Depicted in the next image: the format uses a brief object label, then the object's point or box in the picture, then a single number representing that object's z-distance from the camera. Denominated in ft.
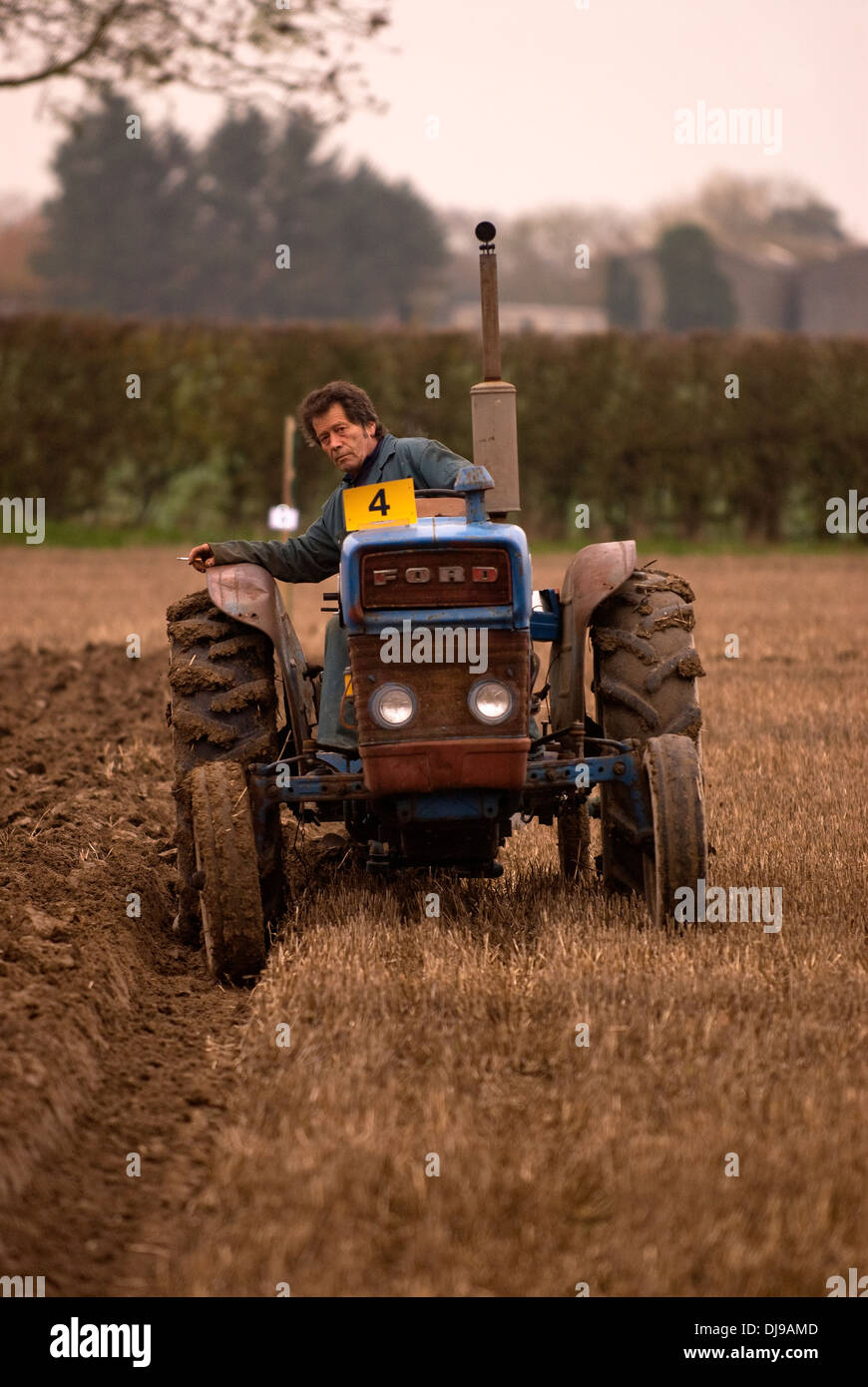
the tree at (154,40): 50.52
